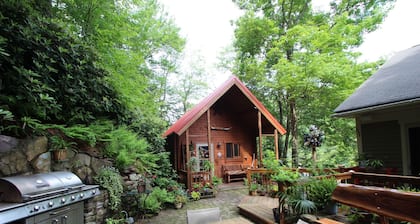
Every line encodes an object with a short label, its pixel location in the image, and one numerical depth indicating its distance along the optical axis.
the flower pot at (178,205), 6.87
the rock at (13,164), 3.14
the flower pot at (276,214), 4.92
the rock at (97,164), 4.64
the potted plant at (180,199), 6.90
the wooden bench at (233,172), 10.55
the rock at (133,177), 5.79
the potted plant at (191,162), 8.27
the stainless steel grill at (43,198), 2.67
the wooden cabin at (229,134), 9.58
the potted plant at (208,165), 8.42
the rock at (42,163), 3.54
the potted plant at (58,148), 3.84
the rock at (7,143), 3.17
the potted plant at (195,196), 7.65
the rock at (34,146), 3.48
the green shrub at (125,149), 5.17
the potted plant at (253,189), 7.91
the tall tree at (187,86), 19.25
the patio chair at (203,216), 3.25
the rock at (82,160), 4.31
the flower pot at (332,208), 4.21
